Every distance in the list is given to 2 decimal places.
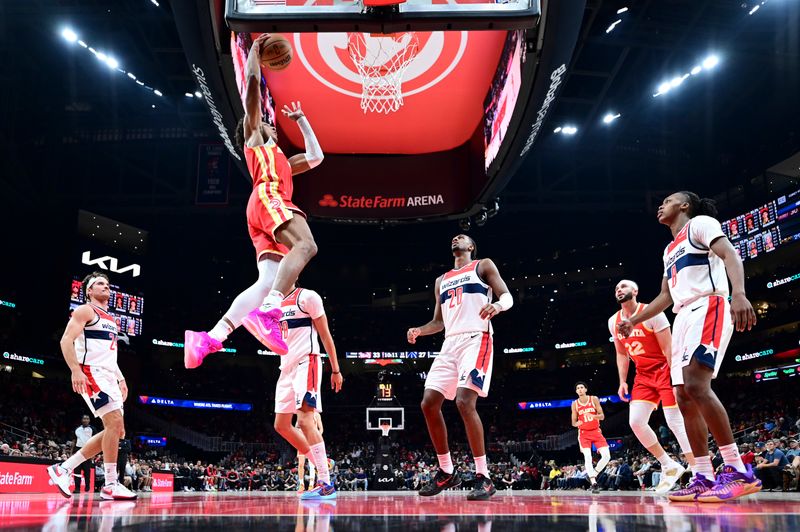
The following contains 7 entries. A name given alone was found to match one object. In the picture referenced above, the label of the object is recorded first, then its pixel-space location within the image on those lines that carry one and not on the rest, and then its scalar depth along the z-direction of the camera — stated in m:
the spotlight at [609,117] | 19.67
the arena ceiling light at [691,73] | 16.66
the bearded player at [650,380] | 6.74
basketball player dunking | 3.91
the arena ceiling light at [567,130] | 19.50
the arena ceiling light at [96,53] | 15.54
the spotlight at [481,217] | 8.09
